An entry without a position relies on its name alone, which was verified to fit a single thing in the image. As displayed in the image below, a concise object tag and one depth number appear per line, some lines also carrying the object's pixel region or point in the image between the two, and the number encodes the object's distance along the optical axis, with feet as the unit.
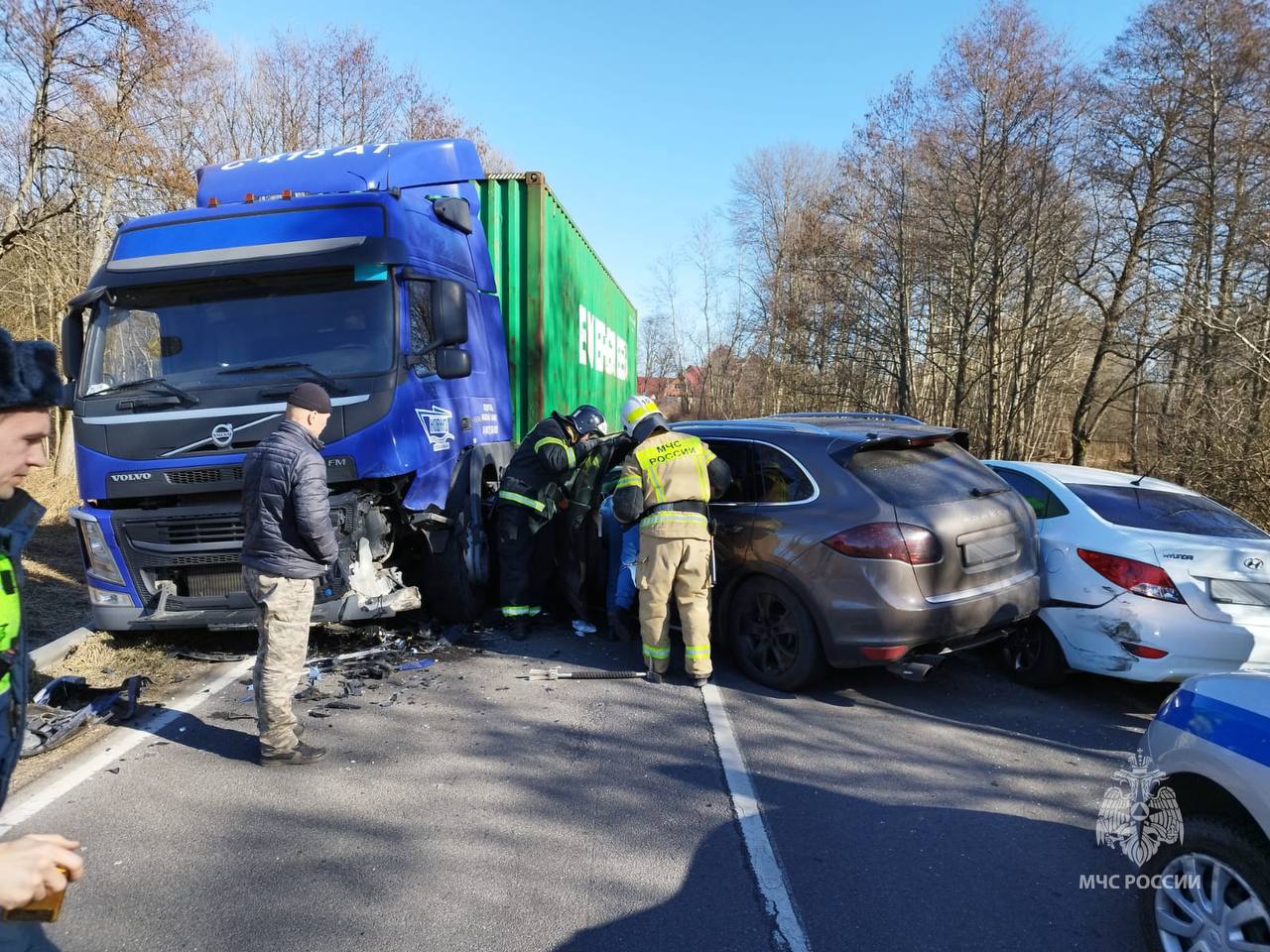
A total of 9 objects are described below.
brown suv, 14.71
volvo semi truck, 16.20
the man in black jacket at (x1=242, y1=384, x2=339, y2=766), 12.62
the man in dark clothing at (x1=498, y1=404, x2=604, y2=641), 19.93
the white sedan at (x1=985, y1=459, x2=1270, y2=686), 14.48
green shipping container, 24.99
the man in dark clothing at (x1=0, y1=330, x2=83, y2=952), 4.81
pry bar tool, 17.35
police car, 6.95
